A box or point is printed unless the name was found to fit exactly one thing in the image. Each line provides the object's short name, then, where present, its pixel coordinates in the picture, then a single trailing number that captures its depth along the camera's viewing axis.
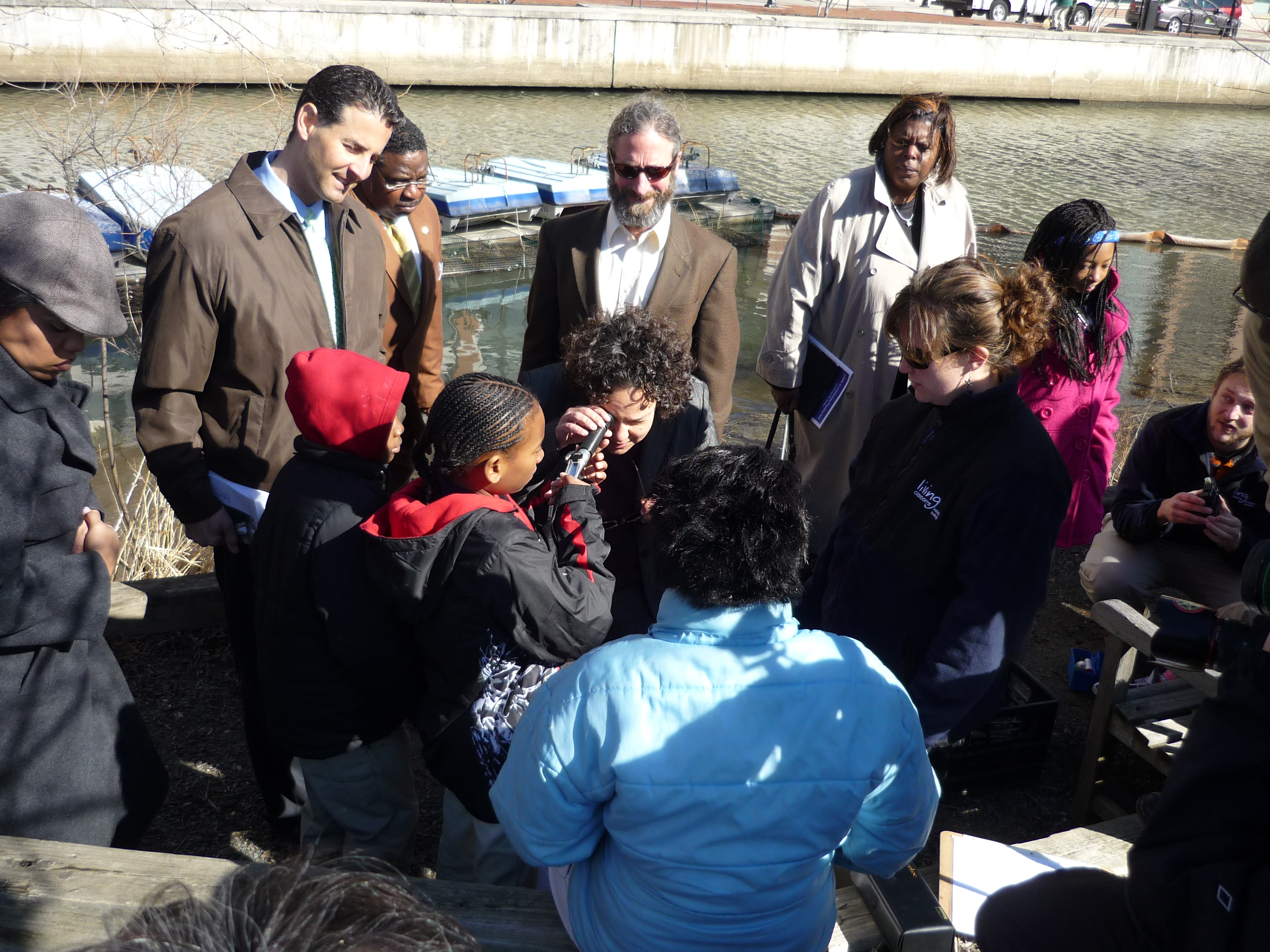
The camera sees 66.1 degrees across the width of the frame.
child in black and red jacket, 2.02
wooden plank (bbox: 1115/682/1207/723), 2.99
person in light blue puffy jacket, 1.51
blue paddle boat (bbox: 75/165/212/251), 7.22
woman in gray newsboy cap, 1.93
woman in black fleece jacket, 2.25
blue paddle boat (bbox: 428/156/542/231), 13.05
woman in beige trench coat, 3.81
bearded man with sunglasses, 3.38
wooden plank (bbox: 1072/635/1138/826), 2.96
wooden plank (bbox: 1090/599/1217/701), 2.63
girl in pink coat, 3.58
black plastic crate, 3.11
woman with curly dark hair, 2.76
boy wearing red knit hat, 2.18
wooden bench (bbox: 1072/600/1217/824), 2.91
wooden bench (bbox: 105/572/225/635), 3.63
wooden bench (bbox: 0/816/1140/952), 1.60
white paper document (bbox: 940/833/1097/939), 2.17
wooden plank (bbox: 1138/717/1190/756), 2.91
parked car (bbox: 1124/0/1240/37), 29.56
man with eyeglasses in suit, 3.59
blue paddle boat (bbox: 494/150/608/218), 13.65
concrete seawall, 20.30
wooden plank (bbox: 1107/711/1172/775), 2.91
